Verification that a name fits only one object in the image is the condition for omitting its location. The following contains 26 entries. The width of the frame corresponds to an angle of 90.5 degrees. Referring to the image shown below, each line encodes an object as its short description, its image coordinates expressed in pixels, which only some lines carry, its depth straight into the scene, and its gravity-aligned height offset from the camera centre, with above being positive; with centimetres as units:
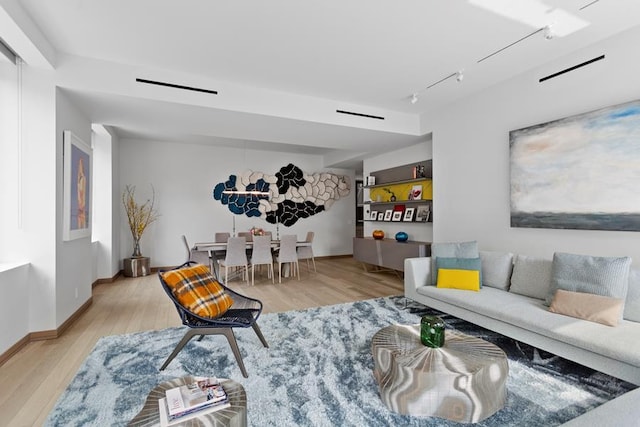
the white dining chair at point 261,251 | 554 -65
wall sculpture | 747 +54
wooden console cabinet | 520 -68
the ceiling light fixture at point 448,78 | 371 +166
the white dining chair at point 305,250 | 629 -72
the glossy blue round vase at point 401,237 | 584 -43
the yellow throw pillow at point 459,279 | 338 -72
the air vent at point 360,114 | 466 +150
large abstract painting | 286 +42
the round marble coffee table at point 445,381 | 183 -100
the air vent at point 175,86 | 351 +148
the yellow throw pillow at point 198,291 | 249 -63
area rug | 192 -122
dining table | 540 -67
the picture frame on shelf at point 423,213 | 564 +1
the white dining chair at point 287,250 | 571 -65
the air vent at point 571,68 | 312 +151
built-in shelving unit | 570 +40
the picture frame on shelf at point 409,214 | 597 +0
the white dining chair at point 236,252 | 531 -64
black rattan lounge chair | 242 -86
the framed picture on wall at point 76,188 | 335 +32
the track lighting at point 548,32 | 282 +163
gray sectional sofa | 203 -82
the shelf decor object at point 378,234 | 641 -41
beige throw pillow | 235 -73
